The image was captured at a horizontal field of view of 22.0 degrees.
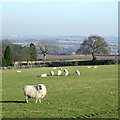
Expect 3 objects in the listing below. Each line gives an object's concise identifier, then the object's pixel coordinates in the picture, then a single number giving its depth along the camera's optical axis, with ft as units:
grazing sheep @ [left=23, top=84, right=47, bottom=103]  53.88
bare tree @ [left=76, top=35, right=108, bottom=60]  302.86
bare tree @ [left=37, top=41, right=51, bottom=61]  357.00
